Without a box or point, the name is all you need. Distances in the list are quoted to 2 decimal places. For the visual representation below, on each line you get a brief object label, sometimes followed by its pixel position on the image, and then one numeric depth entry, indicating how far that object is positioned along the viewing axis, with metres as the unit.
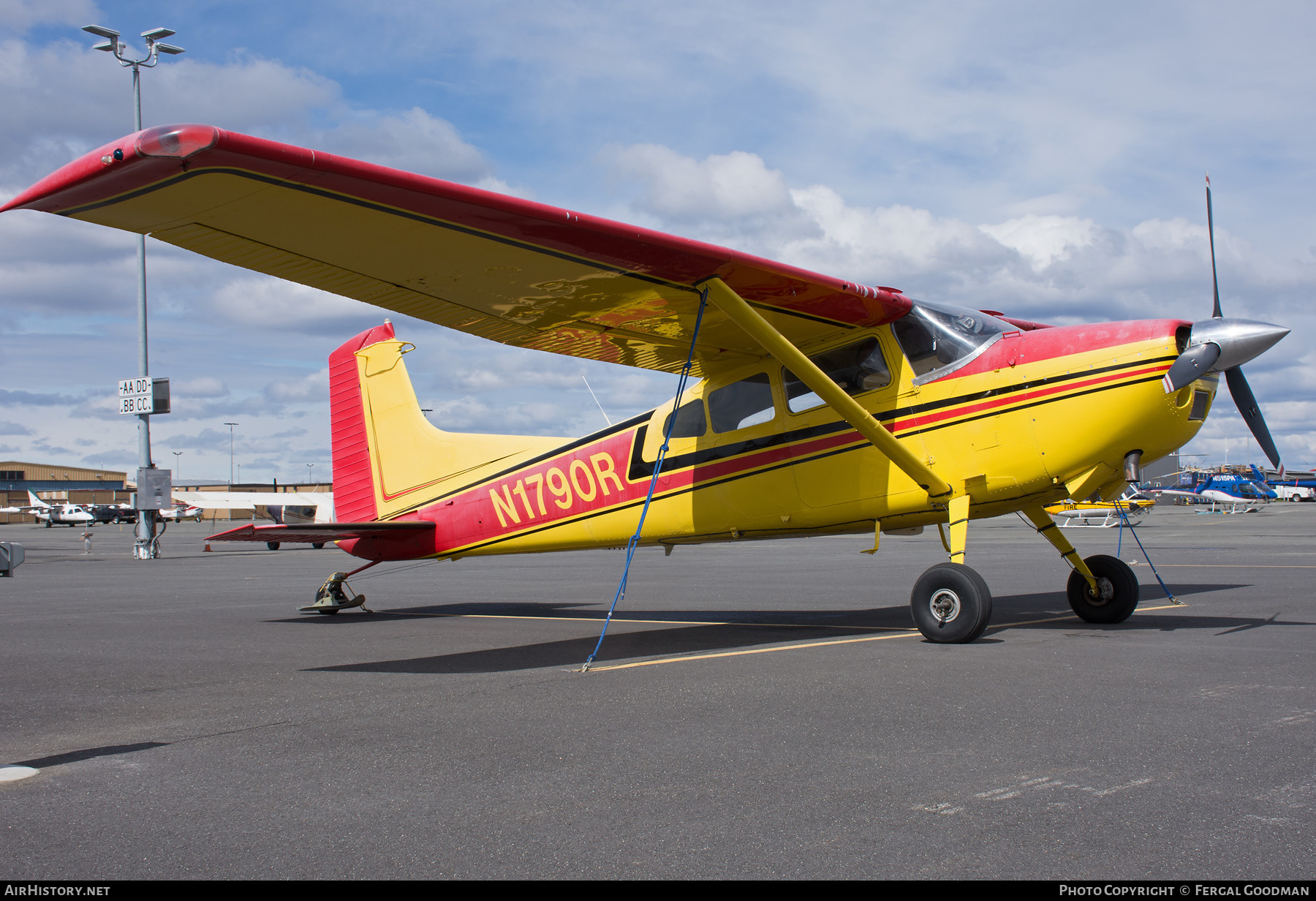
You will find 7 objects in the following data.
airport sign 27.64
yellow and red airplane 5.87
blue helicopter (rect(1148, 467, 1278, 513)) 65.25
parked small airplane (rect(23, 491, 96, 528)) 80.38
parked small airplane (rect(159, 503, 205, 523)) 90.00
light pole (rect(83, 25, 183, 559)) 26.98
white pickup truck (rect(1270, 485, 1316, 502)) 89.94
